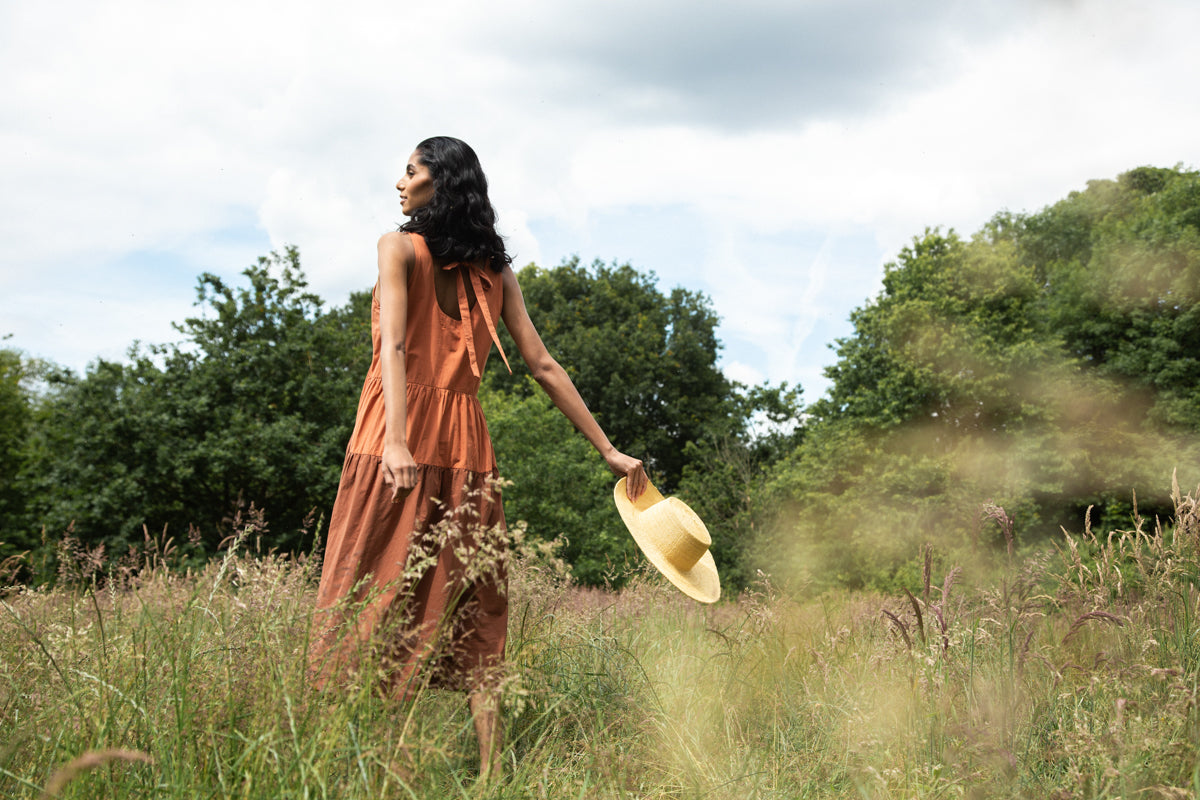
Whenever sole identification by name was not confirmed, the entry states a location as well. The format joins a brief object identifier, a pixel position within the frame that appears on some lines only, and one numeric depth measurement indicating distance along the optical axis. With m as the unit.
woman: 2.35
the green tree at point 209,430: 16.28
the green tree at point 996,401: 18.53
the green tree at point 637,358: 28.61
